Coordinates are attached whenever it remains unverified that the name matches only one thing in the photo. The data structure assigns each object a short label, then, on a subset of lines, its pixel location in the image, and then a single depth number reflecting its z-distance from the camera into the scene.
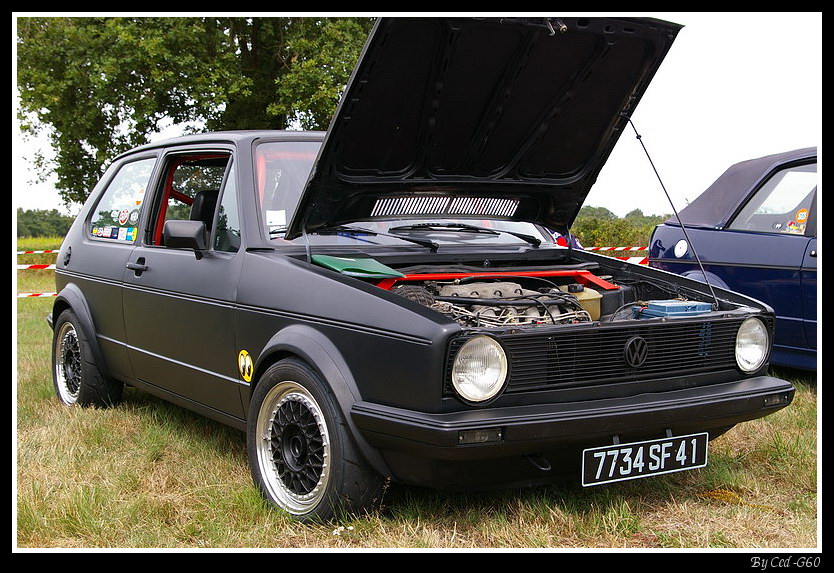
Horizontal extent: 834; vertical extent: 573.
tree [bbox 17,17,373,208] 17.16
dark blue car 5.88
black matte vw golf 3.23
